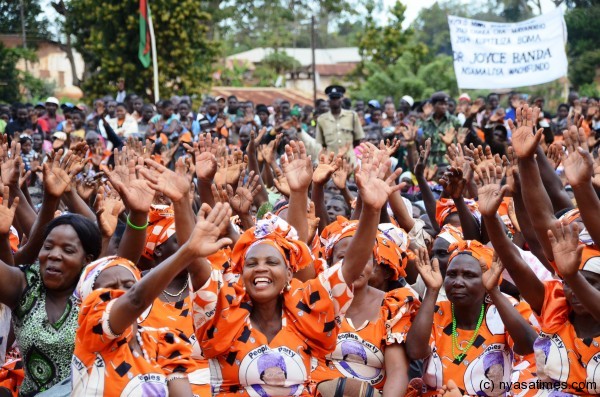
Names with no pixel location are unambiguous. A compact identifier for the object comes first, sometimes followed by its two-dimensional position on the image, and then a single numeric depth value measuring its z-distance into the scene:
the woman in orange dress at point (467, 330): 4.46
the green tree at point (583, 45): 33.09
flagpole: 18.20
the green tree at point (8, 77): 24.38
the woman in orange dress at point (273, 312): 3.95
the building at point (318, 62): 45.11
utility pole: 25.77
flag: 19.58
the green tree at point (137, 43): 22.08
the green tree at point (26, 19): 27.97
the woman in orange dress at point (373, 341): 4.56
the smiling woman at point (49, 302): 4.25
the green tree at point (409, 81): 27.64
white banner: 14.73
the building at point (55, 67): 46.16
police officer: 12.59
